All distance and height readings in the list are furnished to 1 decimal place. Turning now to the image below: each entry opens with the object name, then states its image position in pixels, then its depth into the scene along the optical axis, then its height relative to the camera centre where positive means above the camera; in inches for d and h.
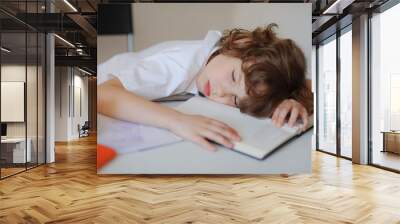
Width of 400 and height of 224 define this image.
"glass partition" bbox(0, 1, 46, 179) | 276.7 +13.3
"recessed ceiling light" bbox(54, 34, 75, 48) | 404.5 +75.4
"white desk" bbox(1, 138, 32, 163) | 289.5 -28.2
